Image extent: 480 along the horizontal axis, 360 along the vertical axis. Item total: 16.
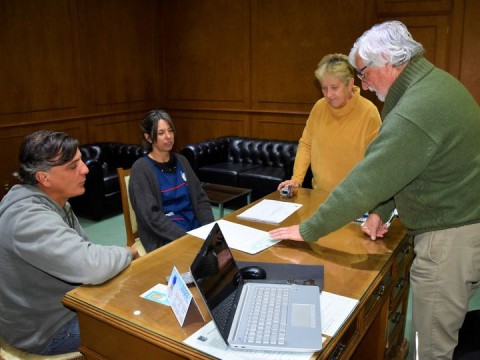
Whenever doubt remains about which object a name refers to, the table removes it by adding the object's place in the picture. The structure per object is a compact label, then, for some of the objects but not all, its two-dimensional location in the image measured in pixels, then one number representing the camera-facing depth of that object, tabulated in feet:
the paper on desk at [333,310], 4.17
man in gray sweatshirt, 5.07
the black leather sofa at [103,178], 15.98
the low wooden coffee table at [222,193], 12.17
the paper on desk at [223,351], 3.73
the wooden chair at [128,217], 8.97
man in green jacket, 4.91
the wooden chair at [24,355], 5.55
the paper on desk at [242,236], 6.13
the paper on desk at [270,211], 7.32
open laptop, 3.85
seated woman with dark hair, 8.27
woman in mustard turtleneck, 8.41
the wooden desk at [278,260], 4.25
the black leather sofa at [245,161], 17.52
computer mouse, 5.08
